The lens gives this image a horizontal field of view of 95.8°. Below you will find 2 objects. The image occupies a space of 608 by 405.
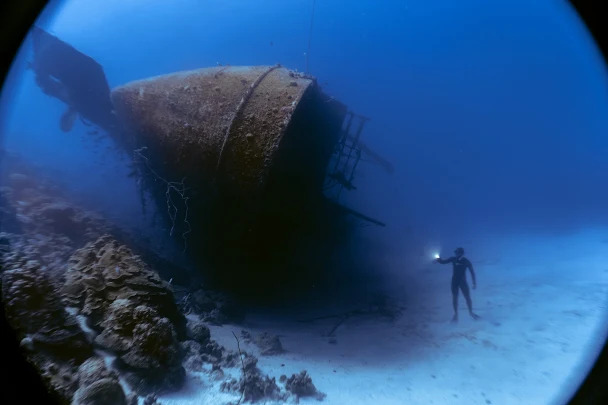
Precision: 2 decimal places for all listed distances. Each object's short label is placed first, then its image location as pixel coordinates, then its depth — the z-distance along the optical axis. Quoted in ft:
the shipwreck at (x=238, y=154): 14.71
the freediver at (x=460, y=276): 27.22
